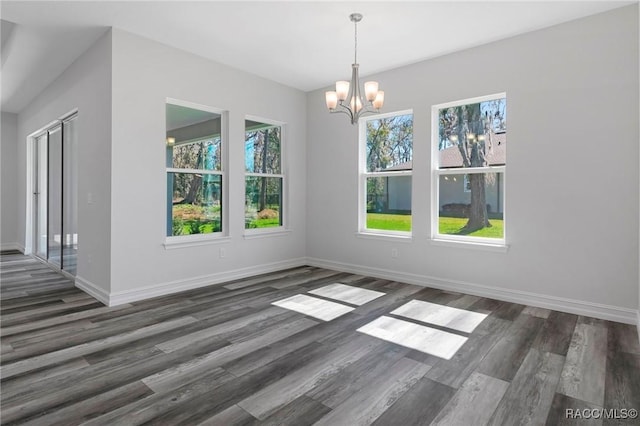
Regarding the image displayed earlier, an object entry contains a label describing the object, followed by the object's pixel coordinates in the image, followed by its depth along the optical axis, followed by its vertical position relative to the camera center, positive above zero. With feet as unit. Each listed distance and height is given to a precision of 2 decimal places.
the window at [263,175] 17.24 +1.91
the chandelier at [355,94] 11.01 +3.74
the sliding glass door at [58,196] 16.16 +0.88
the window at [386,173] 16.02 +1.87
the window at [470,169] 13.50 +1.73
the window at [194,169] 14.29 +1.84
